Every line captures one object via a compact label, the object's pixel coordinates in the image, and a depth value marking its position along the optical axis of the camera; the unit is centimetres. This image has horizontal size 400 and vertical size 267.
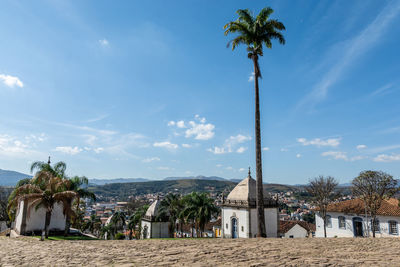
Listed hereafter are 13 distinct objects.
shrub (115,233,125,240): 4859
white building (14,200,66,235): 2055
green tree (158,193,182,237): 3353
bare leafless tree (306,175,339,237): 3432
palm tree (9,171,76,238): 1870
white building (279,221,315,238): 4297
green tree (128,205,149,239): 3993
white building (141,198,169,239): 3116
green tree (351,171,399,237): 2689
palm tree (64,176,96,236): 2328
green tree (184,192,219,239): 2977
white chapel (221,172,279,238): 2506
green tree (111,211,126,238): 4884
